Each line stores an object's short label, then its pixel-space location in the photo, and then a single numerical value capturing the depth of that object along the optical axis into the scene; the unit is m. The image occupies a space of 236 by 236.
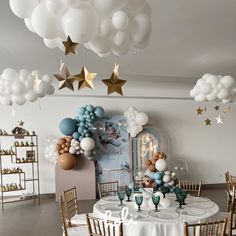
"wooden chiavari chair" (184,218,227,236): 2.55
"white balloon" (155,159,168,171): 6.08
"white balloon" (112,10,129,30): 1.65
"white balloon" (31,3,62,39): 1.62
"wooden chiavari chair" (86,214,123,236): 2.67
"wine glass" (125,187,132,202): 3.77
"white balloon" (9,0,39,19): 1.65
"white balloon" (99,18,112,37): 1.68
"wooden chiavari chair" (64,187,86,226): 3.84
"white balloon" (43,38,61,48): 1.95
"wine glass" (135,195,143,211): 3.29
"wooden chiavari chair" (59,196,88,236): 3.41
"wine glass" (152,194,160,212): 3.30
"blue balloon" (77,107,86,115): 7.24
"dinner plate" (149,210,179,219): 3.07
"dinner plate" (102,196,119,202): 3.84
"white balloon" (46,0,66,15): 1.56
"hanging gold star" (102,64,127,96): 2.69
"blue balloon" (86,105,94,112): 7.25
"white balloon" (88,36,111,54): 1.75
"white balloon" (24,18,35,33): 1.81
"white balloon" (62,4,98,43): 1.57
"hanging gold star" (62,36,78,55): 1.89
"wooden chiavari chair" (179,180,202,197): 4.91
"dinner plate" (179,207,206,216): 3.15
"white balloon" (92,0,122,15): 1.57
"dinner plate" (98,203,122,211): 3.39
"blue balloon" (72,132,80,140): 7.15
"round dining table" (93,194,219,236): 2.89
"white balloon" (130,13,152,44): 1.78
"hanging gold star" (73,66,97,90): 2.70
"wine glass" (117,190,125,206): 3.58
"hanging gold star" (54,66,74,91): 2.88
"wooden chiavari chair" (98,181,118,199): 4.67
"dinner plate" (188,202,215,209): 3.50
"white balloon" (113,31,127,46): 1.75
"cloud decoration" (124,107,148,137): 7.50
